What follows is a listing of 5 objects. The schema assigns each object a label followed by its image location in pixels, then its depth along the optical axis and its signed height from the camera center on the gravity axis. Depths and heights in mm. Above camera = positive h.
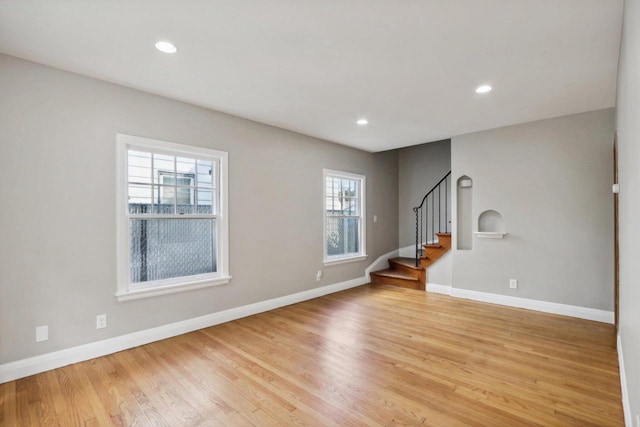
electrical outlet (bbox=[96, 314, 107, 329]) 2952 -1023
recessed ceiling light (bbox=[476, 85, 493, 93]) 3166 +1264
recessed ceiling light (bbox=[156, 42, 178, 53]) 2383 +1288
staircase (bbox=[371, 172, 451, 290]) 5500 -576
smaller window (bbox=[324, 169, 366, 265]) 5562 -90
